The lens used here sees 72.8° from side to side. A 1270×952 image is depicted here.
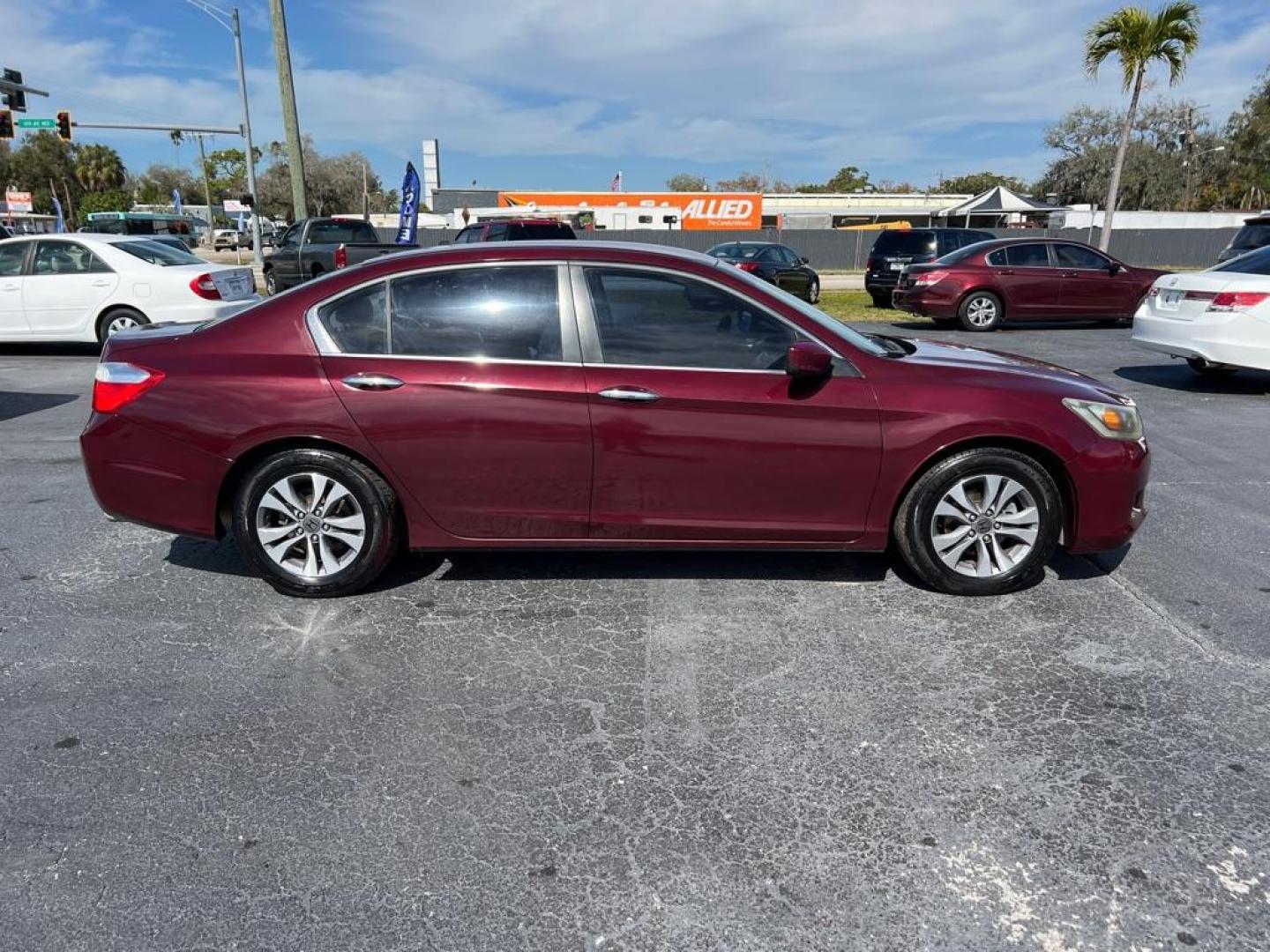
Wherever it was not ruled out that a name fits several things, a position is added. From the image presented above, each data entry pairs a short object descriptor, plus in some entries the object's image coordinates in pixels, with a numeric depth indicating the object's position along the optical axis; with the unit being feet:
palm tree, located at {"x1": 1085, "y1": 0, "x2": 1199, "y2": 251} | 63.41
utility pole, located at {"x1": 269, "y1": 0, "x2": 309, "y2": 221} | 63.72
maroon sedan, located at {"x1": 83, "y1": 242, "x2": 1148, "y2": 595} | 12.42
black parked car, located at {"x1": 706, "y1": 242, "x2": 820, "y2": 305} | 57.67
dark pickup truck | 58.95
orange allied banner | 162.30
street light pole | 87.71
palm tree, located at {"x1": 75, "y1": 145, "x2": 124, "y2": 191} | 298.56
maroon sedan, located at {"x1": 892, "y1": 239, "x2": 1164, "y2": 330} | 45.88
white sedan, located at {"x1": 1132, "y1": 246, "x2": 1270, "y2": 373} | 26.73
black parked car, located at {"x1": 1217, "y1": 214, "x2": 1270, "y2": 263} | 53.52
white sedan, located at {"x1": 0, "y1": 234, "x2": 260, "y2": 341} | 35.12
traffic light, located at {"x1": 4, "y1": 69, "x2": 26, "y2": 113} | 87.04
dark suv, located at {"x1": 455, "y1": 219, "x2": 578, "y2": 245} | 55.57
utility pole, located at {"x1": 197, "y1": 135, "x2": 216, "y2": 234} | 246.27
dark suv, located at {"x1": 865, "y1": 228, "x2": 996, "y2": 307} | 58.08
